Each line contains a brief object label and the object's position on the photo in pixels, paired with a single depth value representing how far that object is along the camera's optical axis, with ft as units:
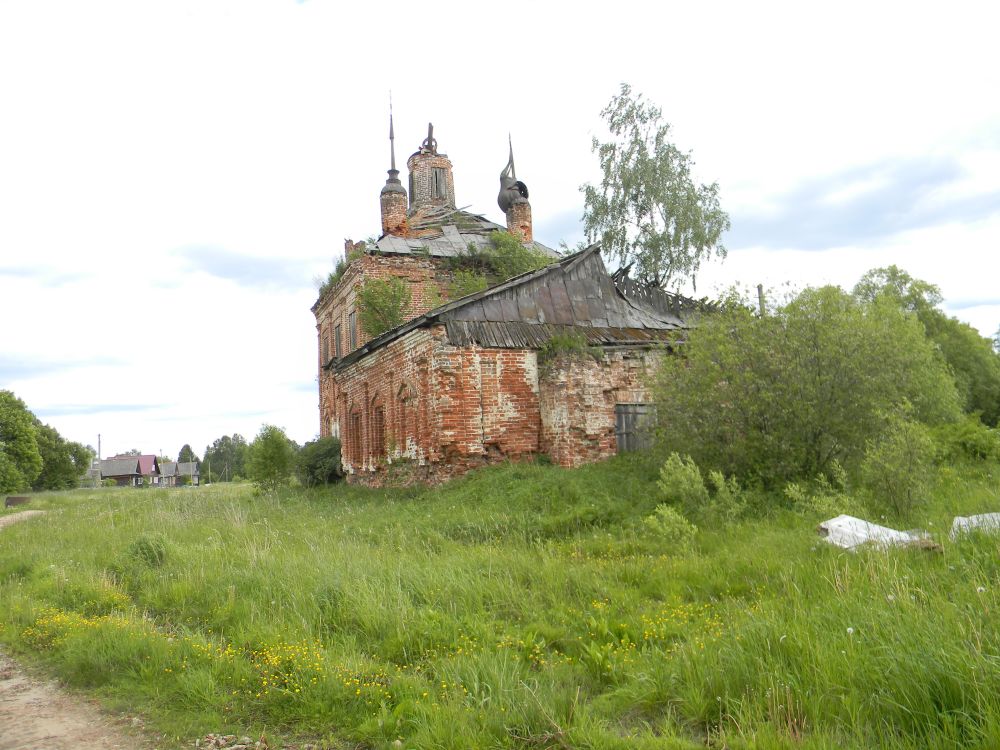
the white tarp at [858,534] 17.46
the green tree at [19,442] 135.95
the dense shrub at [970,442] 34.22
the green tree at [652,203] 71.31
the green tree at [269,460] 69.15
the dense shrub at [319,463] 65.10
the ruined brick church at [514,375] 42.55
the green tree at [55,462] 163.12
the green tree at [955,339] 94.68
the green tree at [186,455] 348.59
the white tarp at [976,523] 17.73
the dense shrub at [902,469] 22.35
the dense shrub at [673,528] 22.66
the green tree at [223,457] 294.97
